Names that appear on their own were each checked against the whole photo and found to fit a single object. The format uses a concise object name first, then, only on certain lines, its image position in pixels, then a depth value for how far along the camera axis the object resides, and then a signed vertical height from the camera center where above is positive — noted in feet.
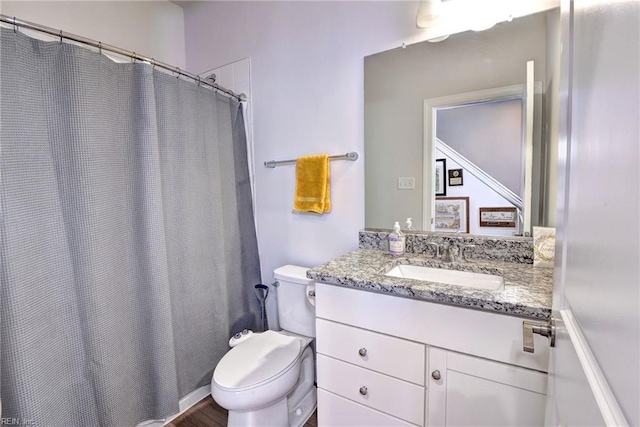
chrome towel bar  5.37 +0.64
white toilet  4.12 -2.60
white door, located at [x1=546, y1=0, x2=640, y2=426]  1.04 -0.16
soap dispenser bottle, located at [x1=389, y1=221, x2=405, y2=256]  4.79 -0.85
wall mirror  3.99 +0.87
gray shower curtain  3.45 -0.54
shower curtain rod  3.41 +2.14
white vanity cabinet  2.99 -2.03
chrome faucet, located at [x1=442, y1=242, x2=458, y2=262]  4.43 -0.98
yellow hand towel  5.62 +0.15
